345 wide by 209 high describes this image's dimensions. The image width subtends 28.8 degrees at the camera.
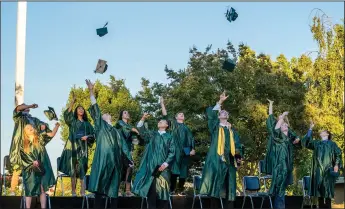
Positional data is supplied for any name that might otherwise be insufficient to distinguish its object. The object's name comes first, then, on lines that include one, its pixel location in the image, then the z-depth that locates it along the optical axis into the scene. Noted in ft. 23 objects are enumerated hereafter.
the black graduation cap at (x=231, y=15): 45.29
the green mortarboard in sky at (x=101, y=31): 43.01
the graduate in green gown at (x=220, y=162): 35.50
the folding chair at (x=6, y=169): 38.33
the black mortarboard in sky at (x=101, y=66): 42.07
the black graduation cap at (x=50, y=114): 36.88
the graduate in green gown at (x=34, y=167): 33.03
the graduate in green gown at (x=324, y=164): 39.47
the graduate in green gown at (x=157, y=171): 34.14
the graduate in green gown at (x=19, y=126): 34.30
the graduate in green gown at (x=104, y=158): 34.27
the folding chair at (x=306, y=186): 40.91
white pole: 40.27
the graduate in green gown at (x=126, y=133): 38.58
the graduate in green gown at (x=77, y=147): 39.45
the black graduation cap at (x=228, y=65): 43.52
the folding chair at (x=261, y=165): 40.30
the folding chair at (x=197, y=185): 37.09
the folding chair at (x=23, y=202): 35.35
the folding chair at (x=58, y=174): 39.12
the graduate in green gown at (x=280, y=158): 38.06
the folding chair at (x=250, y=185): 39.32
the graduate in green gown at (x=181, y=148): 39.75
